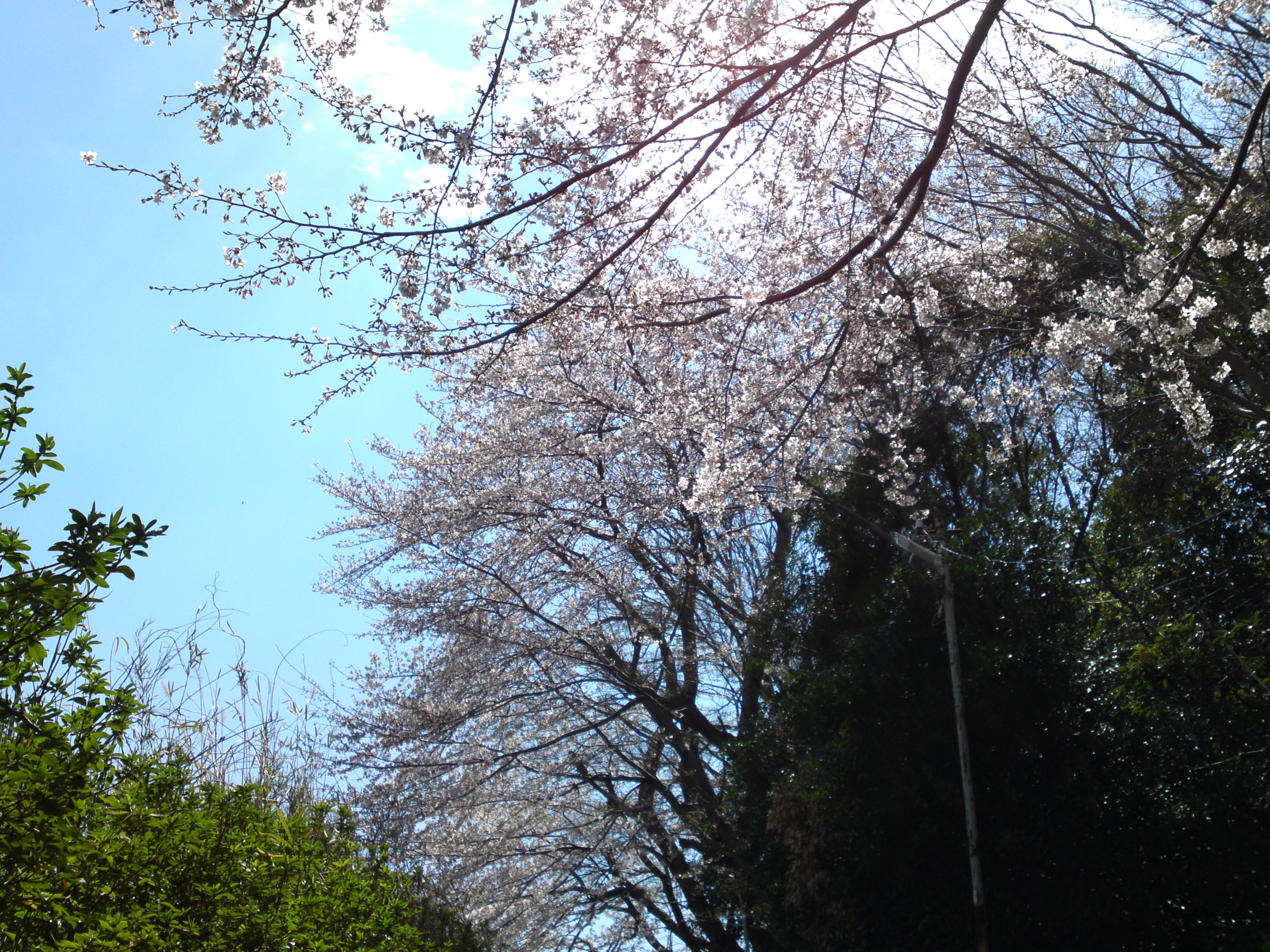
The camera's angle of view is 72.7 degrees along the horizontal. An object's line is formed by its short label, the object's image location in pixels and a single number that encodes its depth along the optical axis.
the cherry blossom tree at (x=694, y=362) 4.38
